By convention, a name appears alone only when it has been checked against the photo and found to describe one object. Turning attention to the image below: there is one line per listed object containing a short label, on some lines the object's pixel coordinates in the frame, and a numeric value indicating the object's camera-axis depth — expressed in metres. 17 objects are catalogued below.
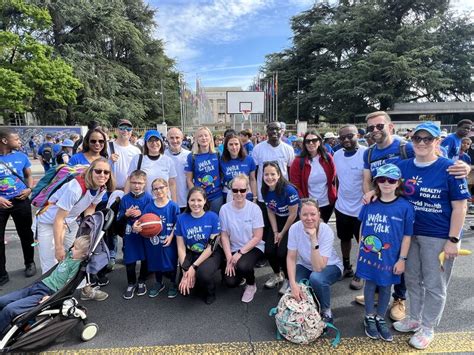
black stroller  2.49
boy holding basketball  3.73
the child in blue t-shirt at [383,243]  2.68
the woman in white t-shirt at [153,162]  4.15
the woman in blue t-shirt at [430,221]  2.53
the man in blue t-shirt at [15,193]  4.00
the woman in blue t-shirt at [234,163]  4.34
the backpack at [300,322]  2.77
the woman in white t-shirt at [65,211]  3.13
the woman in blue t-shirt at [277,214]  3.75
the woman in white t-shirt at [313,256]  3.01
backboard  25.44
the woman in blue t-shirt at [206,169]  4.36
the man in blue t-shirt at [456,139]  5.39
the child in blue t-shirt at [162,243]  3.73
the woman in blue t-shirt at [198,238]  3.54
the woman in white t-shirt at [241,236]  3.60
